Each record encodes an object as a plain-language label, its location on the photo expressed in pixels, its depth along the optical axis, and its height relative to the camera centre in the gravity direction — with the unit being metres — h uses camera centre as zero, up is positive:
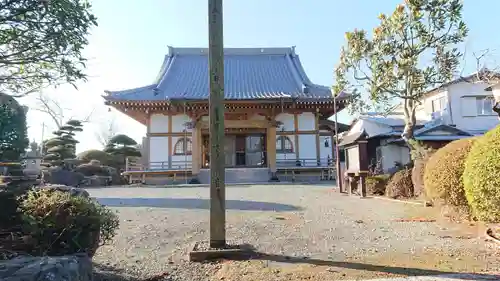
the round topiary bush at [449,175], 5.23 -0.18
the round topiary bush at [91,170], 17.94 +0.08
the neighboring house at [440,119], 16.50 +2.48
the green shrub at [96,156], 20.80 +0.95
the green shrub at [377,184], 9.46 -0.53
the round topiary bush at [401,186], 8.60 -0.55
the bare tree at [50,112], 22.88 +4.27
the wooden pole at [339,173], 11.07 -0.24
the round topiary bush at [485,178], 4.28 -0.20
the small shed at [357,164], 9.73 +0.04
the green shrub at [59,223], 2.75 -0.42
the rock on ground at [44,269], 2.03 -0.61
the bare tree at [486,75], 10.00 +2.66
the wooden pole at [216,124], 3.82 +0.51
